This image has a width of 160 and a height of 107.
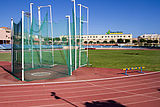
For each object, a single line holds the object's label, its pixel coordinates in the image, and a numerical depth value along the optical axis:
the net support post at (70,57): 11.83
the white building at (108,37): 107.62
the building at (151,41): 95.81
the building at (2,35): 60.73
